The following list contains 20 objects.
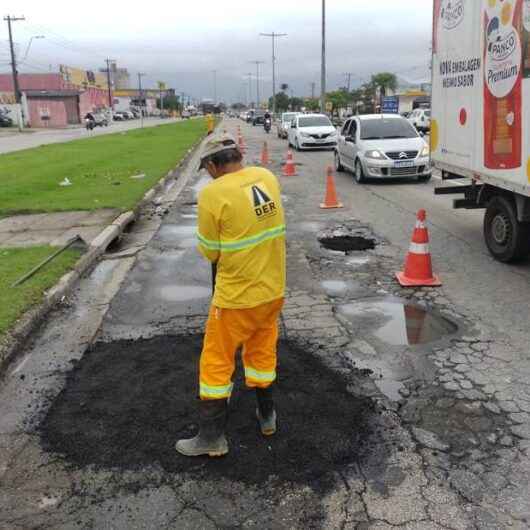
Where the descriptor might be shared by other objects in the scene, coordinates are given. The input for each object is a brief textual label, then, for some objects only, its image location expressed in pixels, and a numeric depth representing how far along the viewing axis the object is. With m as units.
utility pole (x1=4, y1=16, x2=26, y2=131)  59.34
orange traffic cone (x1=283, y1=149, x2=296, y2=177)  17.79
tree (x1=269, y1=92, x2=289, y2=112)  120.69
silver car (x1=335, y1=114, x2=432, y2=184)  14.63
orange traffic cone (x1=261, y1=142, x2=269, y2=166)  21.39
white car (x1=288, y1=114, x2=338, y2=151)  26.61
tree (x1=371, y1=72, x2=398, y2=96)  94.94
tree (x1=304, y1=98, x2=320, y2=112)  103.64
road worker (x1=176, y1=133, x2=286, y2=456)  3.12
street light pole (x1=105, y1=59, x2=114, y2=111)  109.06
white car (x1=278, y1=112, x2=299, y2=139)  36.53
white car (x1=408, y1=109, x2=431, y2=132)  38.00
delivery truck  6.24
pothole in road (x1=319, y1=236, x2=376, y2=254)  8.50
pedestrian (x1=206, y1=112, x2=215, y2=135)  42.47
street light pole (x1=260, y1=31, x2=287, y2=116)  73.64
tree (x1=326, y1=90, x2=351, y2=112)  99.00
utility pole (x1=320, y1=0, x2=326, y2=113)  37.54
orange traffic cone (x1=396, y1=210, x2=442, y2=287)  6.59
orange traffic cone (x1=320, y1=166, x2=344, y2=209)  11.77
